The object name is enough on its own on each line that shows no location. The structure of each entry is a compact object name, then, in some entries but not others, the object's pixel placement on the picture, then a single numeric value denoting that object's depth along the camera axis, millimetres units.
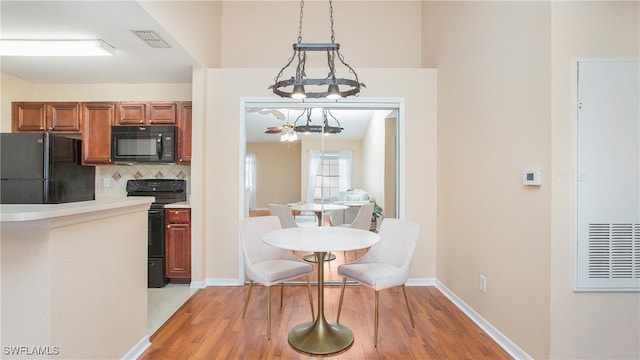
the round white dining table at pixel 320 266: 2041
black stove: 3299
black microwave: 3561
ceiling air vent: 2504
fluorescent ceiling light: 2703
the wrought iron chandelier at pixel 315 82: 2184
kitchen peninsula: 1347
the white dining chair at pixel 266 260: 2312
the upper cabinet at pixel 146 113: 3660
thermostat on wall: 1830
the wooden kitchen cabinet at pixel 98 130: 3674
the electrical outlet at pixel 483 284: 2412
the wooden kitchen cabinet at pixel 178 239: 3336
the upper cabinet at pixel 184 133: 3618
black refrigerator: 2912
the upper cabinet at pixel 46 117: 3721
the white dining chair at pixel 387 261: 2240
